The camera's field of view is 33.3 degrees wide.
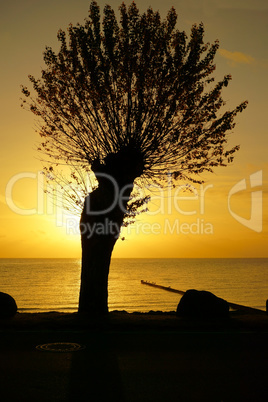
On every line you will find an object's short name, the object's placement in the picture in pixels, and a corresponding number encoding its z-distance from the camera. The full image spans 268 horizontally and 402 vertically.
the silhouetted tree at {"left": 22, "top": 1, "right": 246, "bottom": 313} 19.34
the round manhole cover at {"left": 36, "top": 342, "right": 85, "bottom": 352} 11.50
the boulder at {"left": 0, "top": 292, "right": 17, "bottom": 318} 17.00
